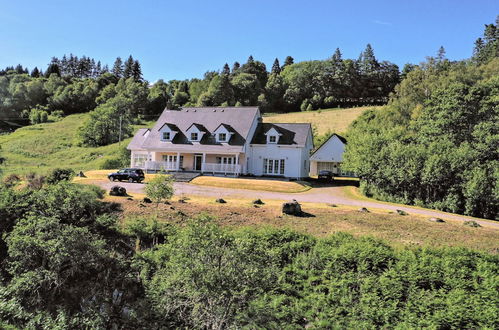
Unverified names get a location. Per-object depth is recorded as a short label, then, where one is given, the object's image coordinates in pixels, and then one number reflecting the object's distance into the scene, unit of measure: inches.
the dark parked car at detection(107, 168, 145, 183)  1312.7
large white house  1507.1
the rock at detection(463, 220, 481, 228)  784.6
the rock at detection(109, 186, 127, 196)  965.2
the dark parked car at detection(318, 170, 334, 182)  1567.4
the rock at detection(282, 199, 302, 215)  829.8
